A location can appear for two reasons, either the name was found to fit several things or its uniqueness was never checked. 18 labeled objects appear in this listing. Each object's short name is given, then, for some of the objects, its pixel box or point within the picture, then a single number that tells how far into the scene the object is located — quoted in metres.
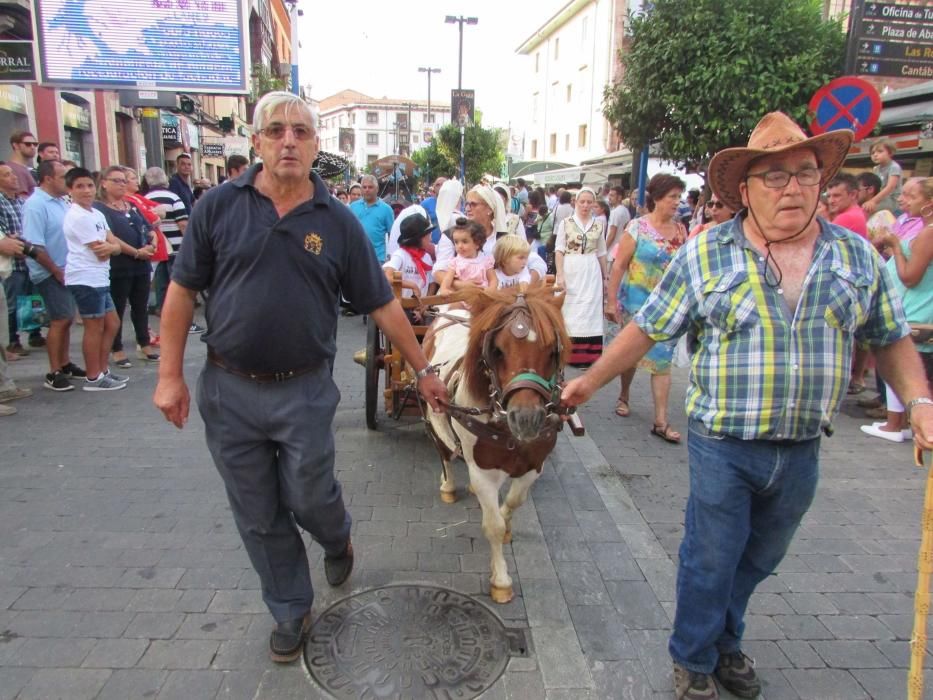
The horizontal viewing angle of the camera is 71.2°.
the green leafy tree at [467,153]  38.62
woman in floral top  5.27
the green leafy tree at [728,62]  10.39
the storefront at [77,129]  13.64
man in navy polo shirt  2.45
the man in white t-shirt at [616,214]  10.20
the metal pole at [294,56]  27.56
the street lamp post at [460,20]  30.28
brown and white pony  2.67
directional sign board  8.86
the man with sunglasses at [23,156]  7.59
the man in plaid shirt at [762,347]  2.17
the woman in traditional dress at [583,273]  6.68
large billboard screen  10.54
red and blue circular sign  6.42
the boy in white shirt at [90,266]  6.07
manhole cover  2.63
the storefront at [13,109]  11.12
